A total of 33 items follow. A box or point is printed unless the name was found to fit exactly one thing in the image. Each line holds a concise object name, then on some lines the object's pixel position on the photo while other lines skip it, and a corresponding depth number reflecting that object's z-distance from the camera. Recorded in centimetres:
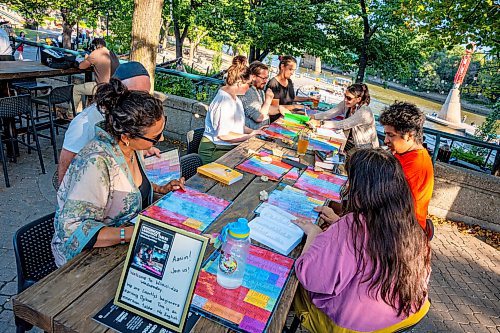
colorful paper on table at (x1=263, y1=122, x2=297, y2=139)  422
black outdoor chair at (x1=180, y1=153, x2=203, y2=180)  318
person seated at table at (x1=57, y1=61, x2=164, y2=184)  250
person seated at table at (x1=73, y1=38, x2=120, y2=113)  589
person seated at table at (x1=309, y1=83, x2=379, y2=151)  466
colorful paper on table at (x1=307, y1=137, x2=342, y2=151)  397
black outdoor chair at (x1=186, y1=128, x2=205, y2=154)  395
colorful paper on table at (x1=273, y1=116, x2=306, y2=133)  469
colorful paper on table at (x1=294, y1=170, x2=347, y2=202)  276
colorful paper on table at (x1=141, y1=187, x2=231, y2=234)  200
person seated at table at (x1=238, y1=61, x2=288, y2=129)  464
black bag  562
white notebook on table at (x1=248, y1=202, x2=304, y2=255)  195
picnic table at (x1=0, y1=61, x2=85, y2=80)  486
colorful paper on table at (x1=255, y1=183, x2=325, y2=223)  234
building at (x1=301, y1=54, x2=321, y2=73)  6094
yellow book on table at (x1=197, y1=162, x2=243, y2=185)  265
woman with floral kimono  170
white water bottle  154
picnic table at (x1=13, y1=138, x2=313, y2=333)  131
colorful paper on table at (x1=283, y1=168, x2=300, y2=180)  298
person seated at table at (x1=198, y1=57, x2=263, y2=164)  384
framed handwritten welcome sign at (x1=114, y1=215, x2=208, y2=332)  128
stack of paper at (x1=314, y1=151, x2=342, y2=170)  335
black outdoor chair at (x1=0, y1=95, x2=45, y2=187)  433
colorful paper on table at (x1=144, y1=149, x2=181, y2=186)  287
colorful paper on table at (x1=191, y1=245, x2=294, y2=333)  139
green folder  514
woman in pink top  159
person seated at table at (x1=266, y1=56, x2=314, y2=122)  563
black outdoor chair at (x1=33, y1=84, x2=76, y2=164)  510
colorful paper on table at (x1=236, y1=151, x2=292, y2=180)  297
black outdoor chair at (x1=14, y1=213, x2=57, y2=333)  187
